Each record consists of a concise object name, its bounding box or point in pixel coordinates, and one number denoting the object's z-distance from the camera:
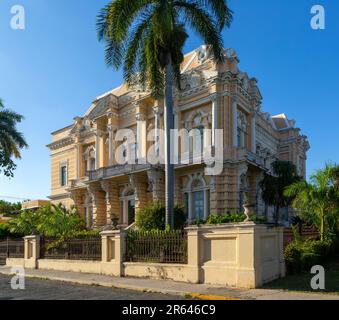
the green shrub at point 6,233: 31.78
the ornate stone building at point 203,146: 25.25
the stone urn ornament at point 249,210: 11.88
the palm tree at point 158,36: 17.08
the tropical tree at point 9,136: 31.14
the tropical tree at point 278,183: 25.98
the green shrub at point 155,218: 17.89
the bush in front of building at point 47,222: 27.25
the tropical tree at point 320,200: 16.55
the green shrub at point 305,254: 13.53
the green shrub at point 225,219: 18.38
